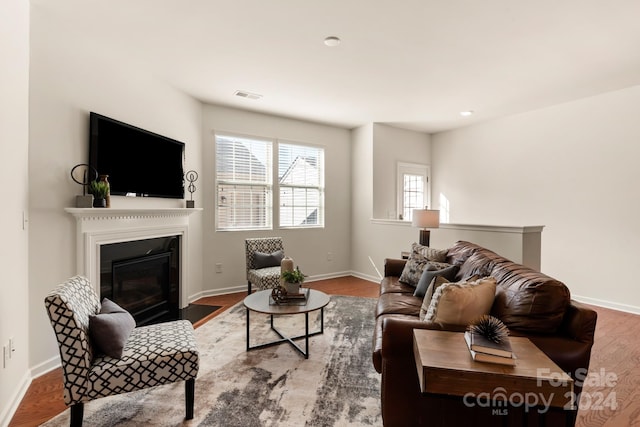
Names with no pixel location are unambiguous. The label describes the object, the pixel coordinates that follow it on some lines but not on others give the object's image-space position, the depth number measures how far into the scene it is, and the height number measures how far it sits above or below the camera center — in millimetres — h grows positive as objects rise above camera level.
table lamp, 3863 -102
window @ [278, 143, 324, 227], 5160 +412
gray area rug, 1834 -1226
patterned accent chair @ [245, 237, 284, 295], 3826 -785
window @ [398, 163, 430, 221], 5785 +413
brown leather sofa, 1511 -627
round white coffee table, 2525 -814
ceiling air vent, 3994 +1488
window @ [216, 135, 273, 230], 4598 +393
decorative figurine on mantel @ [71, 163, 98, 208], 2590 +256
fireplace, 2613 -321
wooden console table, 1150 -640
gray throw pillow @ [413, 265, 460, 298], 2717 -580
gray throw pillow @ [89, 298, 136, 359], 1700 -694
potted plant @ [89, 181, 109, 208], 2699 +135
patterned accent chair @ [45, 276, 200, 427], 1567 -826
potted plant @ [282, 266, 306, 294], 2799 -647
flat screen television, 2818 +508
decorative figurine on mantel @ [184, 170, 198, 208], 4098 +390
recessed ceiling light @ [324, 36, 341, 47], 2734 +1488
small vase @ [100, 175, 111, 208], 2752 +113
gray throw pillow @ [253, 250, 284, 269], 4211 -692
